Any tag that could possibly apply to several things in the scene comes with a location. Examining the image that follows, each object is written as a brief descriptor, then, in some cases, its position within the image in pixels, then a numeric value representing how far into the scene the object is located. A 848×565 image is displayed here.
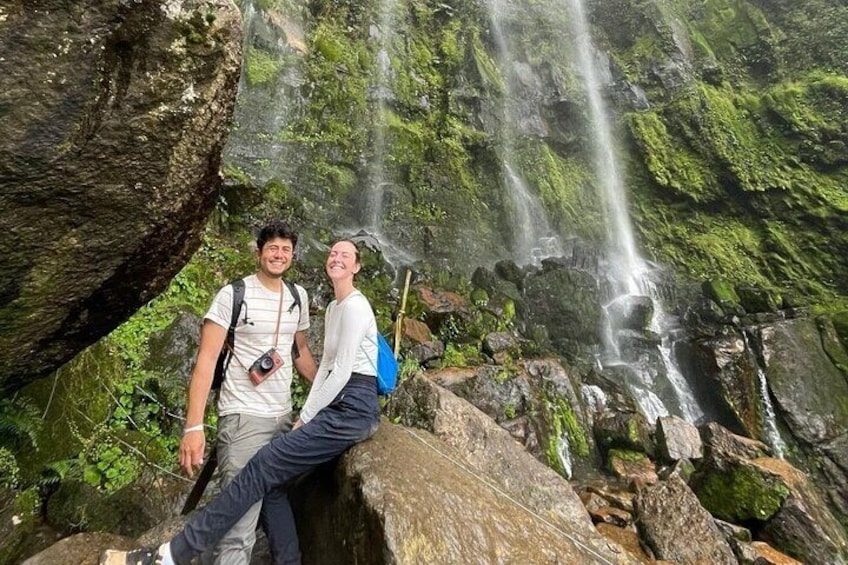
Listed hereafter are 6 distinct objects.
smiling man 2.63
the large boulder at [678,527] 5.23
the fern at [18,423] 3.31
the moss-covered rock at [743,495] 6.17
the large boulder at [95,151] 2.08
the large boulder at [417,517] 2.54
